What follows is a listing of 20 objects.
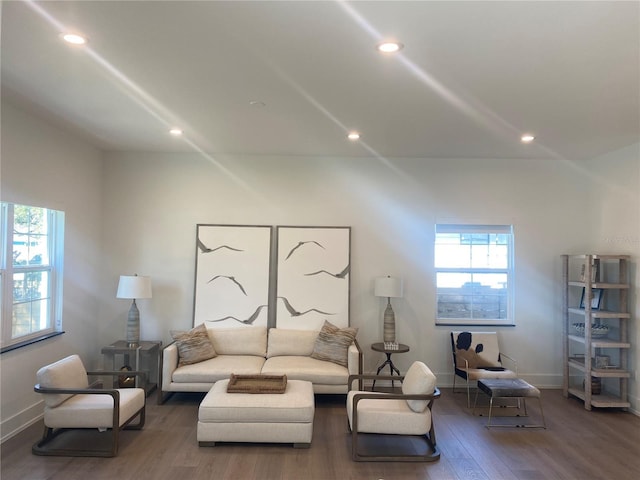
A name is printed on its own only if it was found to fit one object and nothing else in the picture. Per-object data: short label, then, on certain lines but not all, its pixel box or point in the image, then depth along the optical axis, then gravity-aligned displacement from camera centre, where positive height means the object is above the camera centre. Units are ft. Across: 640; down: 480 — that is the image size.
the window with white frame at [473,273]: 18.90 -0.89
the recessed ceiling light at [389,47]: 8.29 +4.00
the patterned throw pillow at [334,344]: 16.26 -3.60
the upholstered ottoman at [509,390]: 13.88 -4.43
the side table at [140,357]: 16.12 -4.44
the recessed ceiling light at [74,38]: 8.28 +4.03
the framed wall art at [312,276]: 17.89 -1.13
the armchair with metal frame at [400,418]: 11.61 -4.59
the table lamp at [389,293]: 17.20 -1.70
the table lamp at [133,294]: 16.43 -1.84
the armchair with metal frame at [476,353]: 16.93 -4.07
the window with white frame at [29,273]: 12.82 -0.97
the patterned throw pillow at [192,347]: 15.83 -3.71
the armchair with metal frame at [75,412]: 11.48 -4.54
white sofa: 15.16 -4.23
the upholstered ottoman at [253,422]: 11.99 -4.86
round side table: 16.63 -3.83
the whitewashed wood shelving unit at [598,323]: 15.58 -2.67
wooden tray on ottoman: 12.75 -4.12
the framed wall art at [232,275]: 17.89 -1.15
